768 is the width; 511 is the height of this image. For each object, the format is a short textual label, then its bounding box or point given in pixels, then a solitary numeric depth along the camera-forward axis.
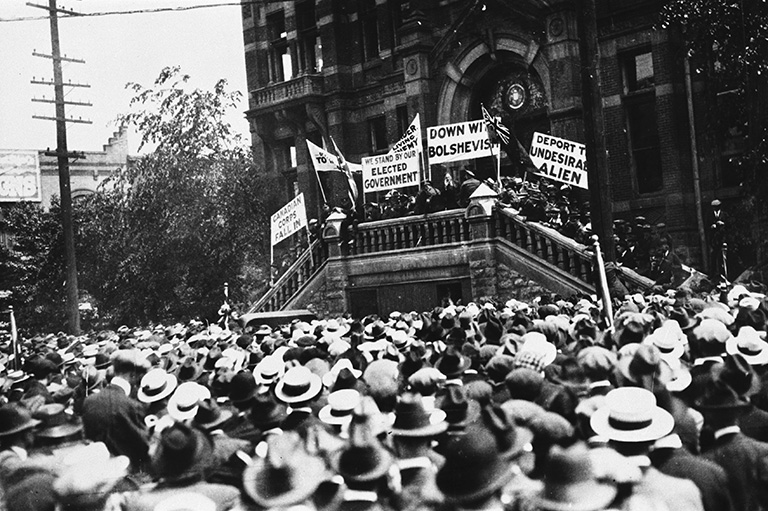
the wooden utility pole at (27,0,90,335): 21.69
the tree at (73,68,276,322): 25.58
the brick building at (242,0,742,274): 19.30
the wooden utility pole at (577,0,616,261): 12.12
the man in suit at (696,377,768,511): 4.12
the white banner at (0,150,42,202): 25.41
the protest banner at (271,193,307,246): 20.11
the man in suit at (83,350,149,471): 5.52
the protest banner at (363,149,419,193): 19.11
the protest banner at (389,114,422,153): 18.95
